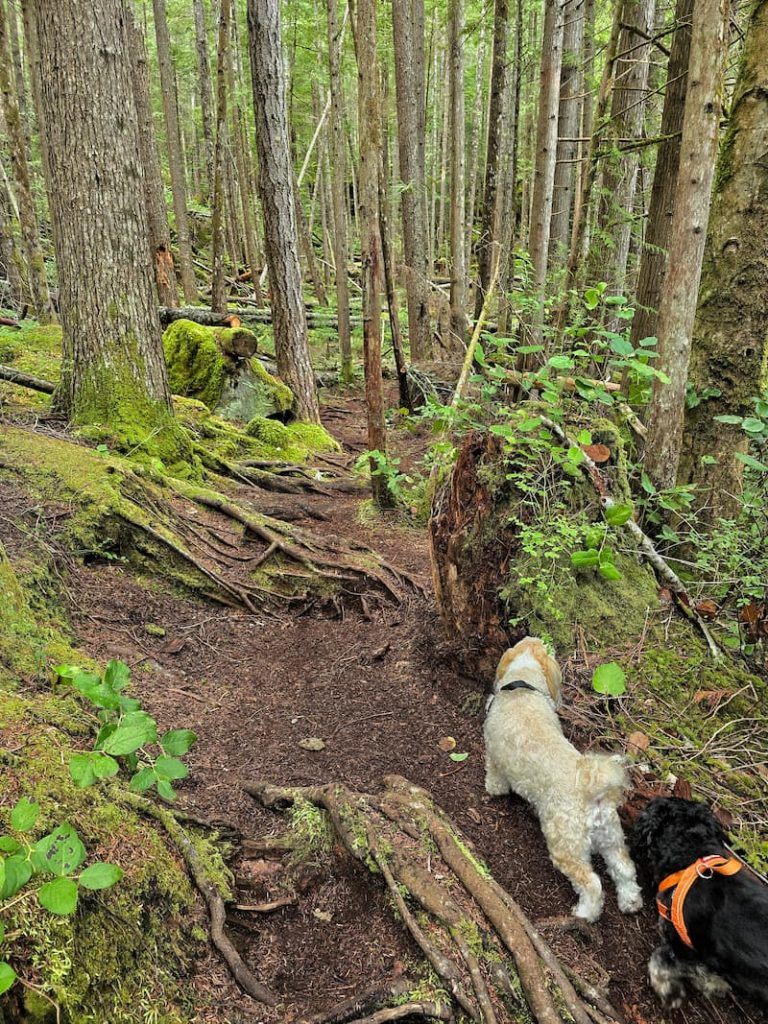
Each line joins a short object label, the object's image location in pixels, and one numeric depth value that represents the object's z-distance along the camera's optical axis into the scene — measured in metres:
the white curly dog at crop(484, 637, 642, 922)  2.57
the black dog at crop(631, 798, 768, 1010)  2.08
